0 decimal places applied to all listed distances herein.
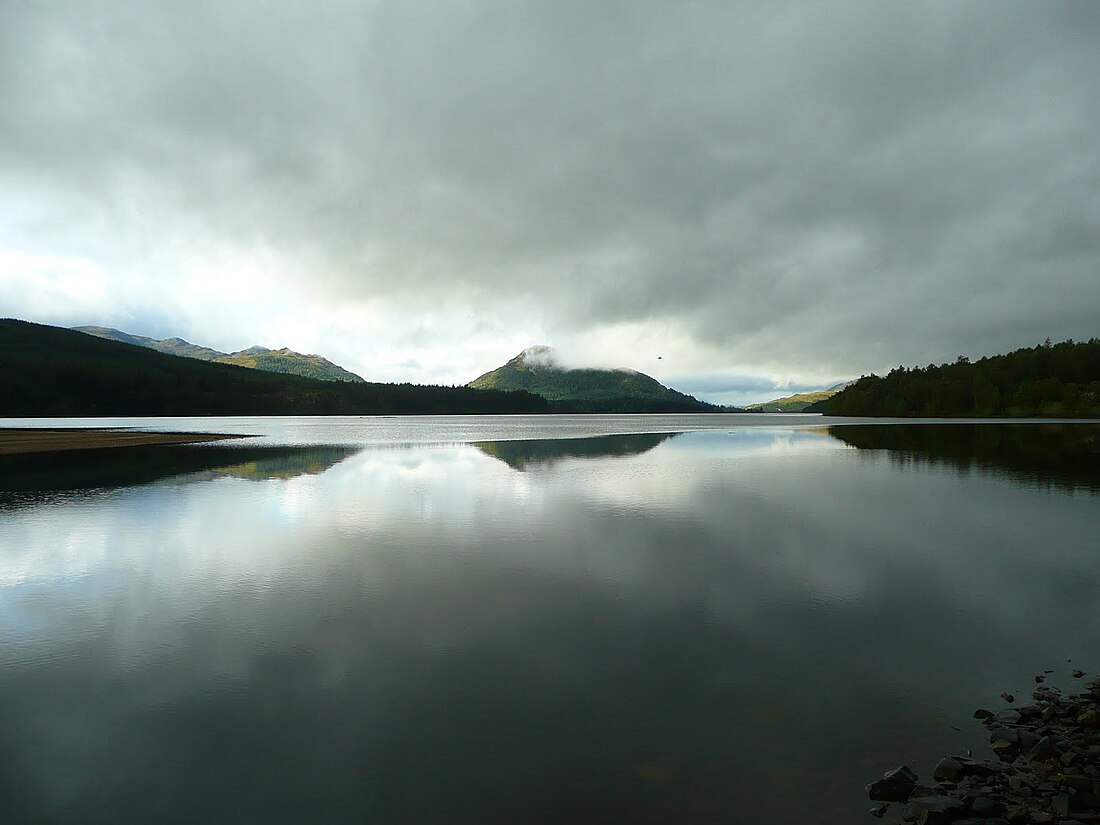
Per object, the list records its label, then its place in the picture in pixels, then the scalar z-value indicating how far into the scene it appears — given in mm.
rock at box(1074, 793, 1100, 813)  7336
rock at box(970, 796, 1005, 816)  7199
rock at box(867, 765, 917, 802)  7688
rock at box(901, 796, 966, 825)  7074
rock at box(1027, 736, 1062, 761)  8367
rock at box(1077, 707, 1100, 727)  9195
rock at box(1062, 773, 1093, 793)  7633
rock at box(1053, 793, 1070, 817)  7254
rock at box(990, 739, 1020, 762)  8461
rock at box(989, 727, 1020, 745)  8852
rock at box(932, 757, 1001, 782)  7949
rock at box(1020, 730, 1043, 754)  8664
